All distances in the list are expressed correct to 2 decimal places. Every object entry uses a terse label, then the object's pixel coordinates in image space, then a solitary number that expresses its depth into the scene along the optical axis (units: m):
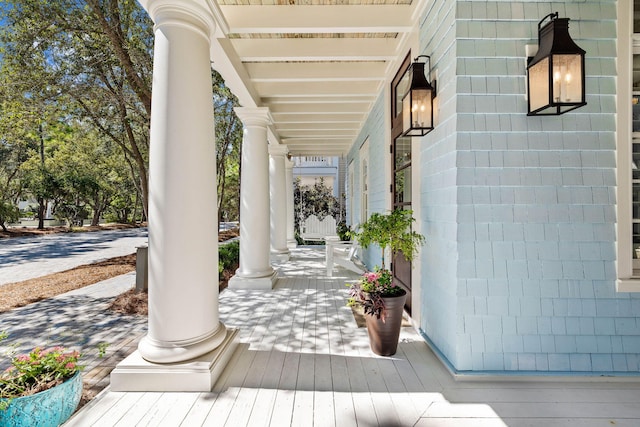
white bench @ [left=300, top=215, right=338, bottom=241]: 9.42
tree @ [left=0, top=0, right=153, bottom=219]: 4.71
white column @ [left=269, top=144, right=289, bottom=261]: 7.46
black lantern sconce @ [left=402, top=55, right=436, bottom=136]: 2.49
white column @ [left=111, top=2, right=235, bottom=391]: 2.05
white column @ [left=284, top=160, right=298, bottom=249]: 9.50
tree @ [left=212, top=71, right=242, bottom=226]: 7.12
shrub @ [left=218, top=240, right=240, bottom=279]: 5.79
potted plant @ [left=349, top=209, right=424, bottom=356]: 2.45
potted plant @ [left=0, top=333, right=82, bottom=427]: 1.58
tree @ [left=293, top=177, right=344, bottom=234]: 15.14
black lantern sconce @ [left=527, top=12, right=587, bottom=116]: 1.86
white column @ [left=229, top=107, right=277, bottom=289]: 4.82
